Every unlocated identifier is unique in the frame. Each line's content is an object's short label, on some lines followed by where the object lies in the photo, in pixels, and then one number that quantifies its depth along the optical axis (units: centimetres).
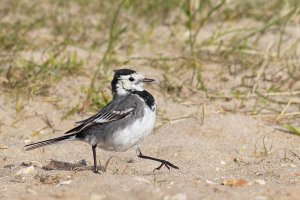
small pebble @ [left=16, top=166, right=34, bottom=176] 1132
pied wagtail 1169
